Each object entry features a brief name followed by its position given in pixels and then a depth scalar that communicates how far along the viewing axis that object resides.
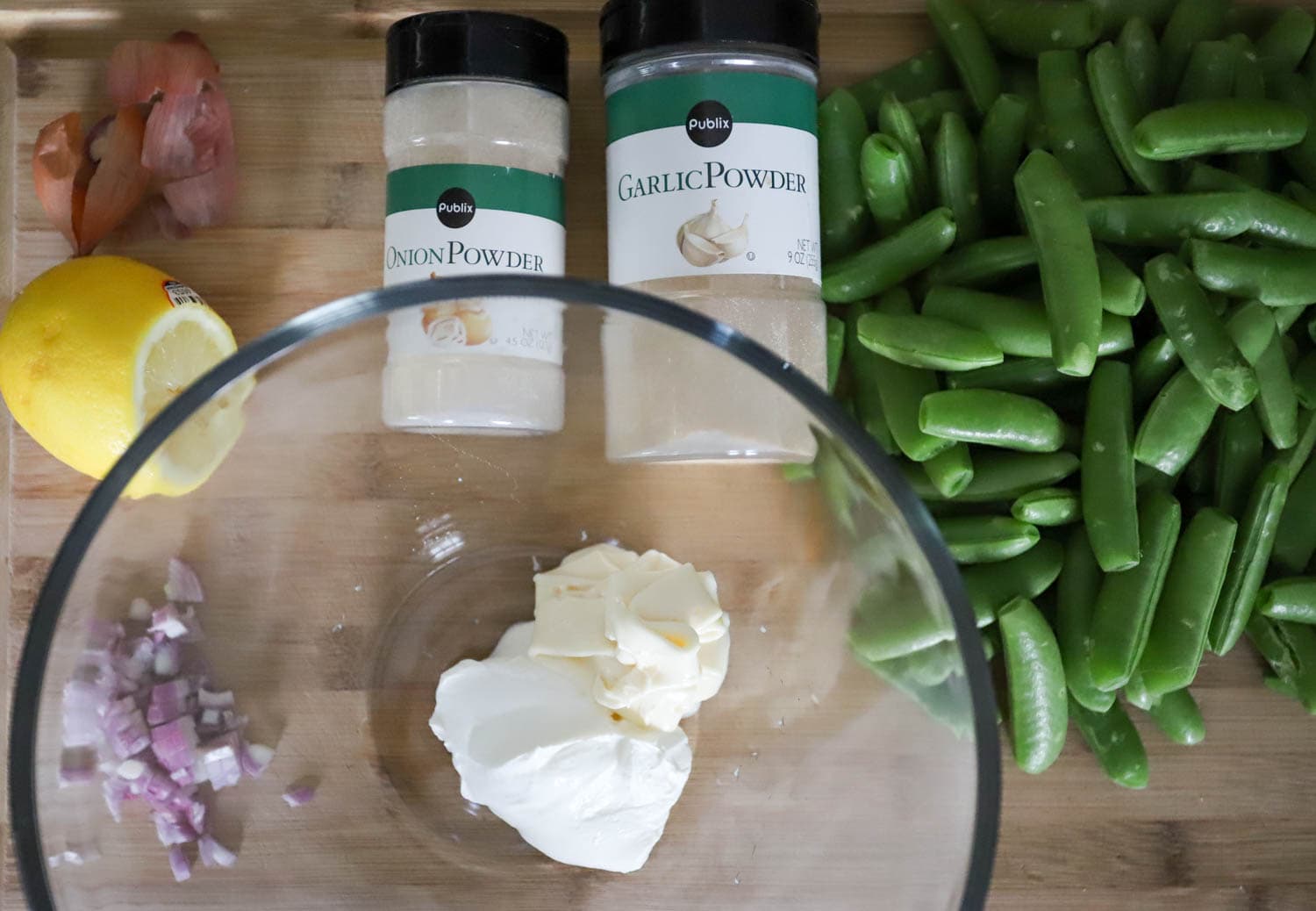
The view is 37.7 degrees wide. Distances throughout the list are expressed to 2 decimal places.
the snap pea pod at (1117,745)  0.59
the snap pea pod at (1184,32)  0.60
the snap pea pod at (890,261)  0.58
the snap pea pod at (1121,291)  0.57
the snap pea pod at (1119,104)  0.58
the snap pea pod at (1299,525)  0.58
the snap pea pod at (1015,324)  0.57
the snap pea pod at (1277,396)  0.57
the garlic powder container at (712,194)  0.56
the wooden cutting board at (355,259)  0.61
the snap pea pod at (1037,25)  0.59
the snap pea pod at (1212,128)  0.57
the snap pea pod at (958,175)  0.58
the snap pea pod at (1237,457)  0.58
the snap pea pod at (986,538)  0.58
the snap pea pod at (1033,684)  0.57
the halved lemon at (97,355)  0.57
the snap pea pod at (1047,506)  0.58
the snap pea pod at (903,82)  0.60
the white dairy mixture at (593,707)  0.55
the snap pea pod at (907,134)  0.58
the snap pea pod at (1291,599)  0.58
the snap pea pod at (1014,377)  0.58
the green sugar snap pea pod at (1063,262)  0.56
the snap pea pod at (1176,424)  0.57
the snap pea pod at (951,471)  0.57
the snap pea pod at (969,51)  0.60
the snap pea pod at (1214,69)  0.58
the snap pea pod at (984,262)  0.58
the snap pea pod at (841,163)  0.59
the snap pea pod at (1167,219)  0.57
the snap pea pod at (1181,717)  0.59
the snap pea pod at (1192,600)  0.57
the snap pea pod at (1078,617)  0.58
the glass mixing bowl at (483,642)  0.54
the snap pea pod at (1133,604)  0.57
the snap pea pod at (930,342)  0.57
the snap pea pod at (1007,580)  0.58
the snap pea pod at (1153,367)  0.58
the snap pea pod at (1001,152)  0.59
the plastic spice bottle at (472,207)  0.56
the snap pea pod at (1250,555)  0.57
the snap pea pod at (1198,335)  0.56
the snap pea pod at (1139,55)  0.59
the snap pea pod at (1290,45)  0.60
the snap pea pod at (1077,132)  0.59
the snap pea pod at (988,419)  0.57
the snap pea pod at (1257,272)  0.57
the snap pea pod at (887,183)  0.57
